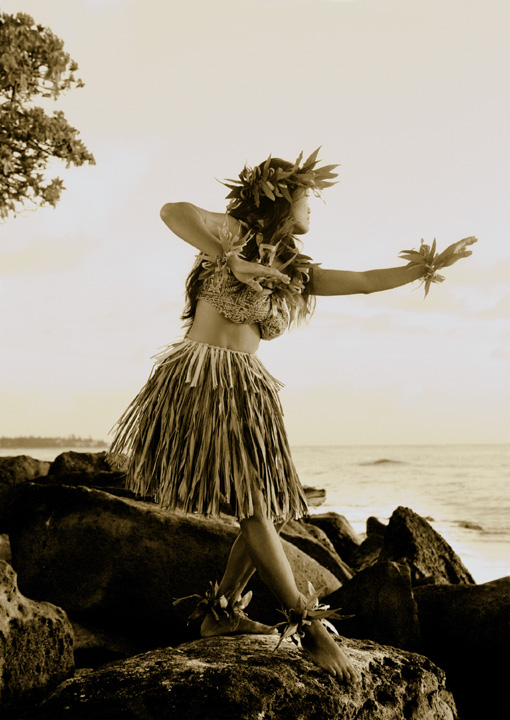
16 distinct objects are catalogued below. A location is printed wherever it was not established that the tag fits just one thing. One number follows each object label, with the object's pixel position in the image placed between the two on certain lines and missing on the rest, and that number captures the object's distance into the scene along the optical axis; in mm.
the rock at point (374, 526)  6944
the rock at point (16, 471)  5078
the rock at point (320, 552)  4629
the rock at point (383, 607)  3482
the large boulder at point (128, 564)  3889
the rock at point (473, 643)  3484
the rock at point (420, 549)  4645
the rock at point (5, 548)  4121
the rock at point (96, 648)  3740
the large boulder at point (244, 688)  2441
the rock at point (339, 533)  6141
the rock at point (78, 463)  5691
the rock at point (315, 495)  8531
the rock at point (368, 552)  5637
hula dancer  2879
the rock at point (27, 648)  2916
